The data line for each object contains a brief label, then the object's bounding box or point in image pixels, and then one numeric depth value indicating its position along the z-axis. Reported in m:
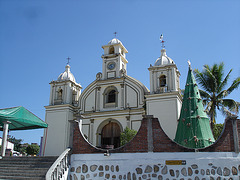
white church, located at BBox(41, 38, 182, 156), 22.52
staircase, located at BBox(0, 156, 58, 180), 11.88
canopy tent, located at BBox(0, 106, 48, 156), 14.79
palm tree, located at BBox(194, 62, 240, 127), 20.14
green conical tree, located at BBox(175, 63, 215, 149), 12.88
